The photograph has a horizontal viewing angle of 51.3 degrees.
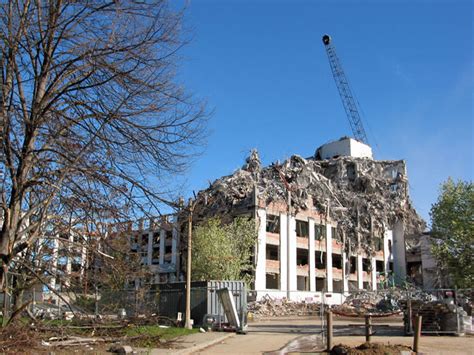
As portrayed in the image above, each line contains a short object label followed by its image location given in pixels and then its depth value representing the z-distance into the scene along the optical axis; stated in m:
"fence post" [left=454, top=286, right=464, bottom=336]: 21.00
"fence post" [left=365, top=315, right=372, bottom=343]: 16.02
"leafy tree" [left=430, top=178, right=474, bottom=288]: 26.88
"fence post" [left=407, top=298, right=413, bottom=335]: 21.23
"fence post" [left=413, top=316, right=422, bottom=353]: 14.07
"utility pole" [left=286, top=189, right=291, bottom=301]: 55.94
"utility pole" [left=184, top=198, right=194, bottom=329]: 22.23
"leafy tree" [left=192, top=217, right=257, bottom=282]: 43.81
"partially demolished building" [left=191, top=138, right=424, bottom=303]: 56.56
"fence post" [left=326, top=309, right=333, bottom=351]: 14.85
